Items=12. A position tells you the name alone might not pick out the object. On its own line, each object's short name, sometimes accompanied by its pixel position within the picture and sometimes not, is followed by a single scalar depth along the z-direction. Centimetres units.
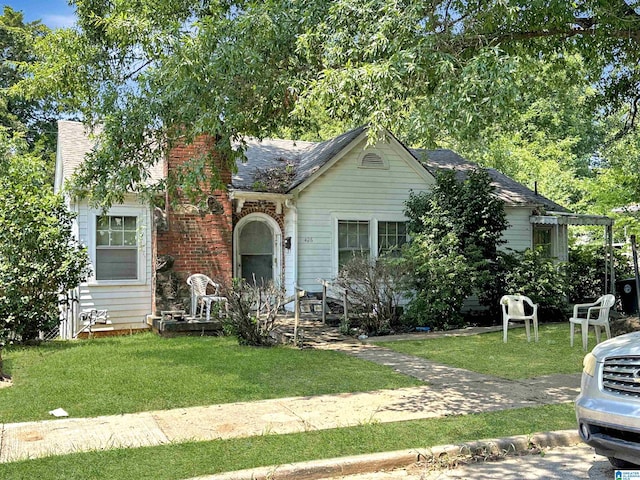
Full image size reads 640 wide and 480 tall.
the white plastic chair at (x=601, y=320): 990
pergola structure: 1664
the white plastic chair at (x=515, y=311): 1114
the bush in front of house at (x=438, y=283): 1346
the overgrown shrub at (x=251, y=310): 1035
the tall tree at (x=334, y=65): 737
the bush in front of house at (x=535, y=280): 1450
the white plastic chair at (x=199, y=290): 1306
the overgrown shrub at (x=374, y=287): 1280
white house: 1365
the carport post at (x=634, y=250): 1282
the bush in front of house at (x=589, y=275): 1781
